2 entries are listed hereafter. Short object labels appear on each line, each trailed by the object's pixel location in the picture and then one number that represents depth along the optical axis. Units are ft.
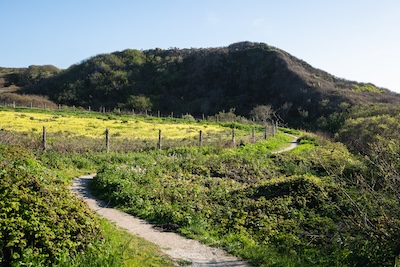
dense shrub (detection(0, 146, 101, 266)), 18.92
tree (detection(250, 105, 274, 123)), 212.64
